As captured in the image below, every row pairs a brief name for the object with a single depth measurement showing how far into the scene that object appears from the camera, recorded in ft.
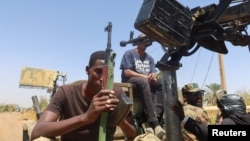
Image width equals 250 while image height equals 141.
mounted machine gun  5.43
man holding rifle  5.14
